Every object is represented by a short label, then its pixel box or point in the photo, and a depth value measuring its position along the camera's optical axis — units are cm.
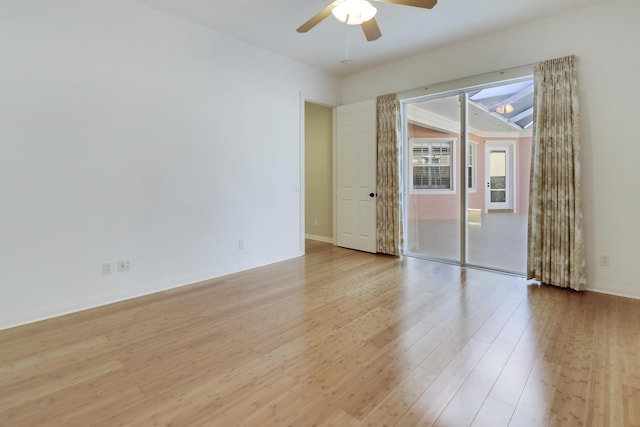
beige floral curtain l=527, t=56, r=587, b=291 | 338
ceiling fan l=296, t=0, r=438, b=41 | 238
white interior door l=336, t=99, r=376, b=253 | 523
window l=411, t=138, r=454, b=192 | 471
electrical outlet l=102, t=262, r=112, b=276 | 311
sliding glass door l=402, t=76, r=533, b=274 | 408
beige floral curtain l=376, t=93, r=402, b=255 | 490
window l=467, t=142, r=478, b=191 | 449
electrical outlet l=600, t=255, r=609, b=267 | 334
